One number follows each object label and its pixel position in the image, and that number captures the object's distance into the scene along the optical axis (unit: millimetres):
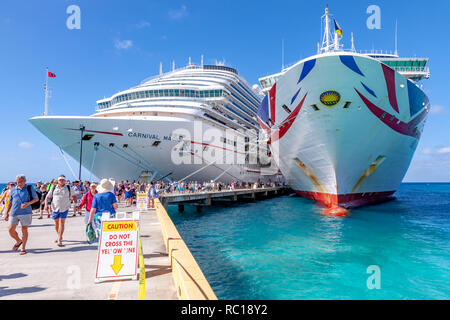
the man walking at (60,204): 5543
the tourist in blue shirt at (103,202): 4727
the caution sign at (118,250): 3662
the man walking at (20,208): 5129
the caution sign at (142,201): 11094
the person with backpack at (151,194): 13328
